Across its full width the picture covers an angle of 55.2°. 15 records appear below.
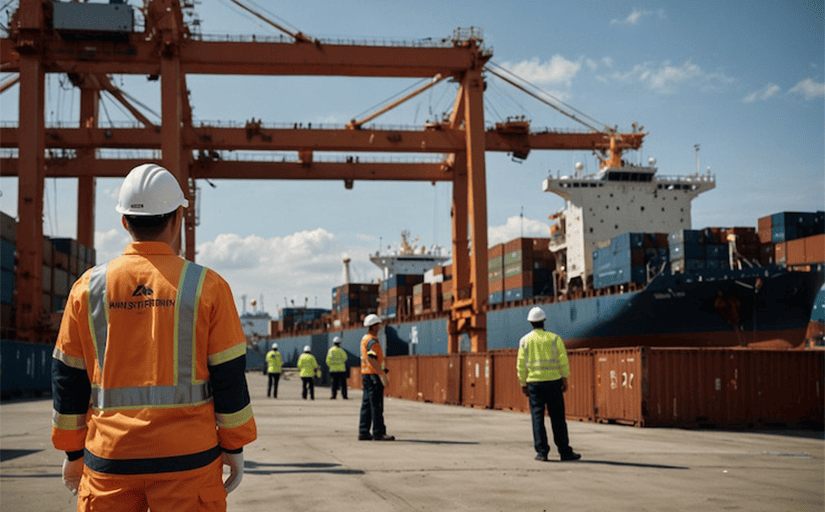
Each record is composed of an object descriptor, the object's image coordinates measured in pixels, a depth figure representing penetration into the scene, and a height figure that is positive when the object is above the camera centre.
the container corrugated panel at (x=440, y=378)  21.56 -1.75
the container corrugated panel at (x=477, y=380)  19.36 -1.61
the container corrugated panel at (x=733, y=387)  13.19 -1.26
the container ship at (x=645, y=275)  27.23 +1.50
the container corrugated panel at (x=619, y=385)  13.20 -1.22
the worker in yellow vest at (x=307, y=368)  22.81 -1.40
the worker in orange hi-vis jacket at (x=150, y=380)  2.43 -0.19
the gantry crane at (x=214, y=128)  26.27 +7.42
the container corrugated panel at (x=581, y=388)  14.45 -1.36
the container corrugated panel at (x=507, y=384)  17.72 -1.58
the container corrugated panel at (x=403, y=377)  24.88 -1.95
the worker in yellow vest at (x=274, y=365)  23.41 -1.38
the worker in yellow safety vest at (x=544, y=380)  8.34 -0.70
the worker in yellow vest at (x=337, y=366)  21.52 -1.33
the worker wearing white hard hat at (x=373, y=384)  10.50 -0.87
